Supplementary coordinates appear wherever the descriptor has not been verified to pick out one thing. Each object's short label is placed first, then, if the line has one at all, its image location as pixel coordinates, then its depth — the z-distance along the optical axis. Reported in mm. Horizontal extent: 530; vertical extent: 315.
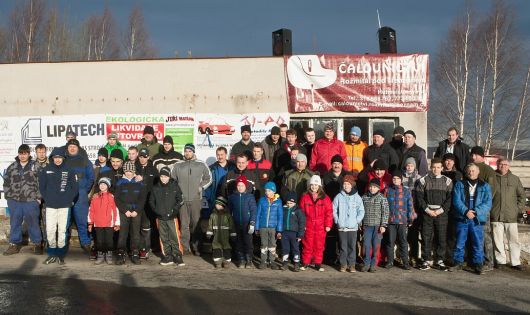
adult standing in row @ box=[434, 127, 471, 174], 10344
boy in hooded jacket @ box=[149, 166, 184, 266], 9664
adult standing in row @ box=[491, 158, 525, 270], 10000
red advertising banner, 12688
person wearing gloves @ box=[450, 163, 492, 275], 9555
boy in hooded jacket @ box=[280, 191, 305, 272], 9344
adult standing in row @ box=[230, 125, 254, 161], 10883
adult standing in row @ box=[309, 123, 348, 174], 10297
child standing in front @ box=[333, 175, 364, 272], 9344
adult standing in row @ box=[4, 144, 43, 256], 10609
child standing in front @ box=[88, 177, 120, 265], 9555
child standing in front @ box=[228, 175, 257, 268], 9508
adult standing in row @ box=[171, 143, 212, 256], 10383
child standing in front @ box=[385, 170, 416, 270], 9469
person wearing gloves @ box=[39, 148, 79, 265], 9703
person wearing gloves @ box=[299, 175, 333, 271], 9352
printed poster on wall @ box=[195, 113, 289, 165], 12828
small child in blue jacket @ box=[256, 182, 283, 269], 9422
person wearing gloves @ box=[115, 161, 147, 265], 9688
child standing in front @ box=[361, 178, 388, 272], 9406
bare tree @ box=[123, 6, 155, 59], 35719
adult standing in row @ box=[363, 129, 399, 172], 10117
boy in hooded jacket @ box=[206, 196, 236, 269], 9578
